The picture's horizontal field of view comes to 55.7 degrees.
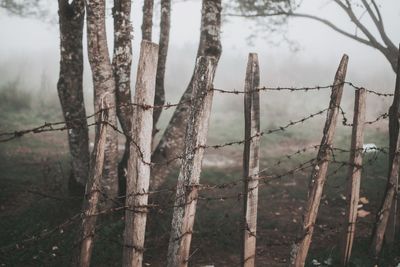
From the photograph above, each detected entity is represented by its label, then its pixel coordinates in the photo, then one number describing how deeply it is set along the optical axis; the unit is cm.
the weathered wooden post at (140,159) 287
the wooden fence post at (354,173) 422
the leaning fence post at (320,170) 377
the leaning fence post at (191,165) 306
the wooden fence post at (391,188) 472
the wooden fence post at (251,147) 335
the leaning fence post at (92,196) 291
